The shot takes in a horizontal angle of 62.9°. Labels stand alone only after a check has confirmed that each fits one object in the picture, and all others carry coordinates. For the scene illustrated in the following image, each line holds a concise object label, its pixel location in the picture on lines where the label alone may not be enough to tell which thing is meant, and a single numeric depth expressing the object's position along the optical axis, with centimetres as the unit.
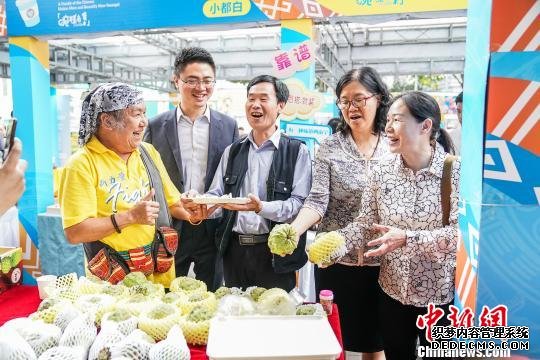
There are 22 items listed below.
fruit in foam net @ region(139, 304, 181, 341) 169
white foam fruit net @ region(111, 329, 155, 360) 148
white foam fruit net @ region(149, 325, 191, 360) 148
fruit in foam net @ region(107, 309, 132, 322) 174
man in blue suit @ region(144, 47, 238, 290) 299
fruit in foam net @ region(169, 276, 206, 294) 205
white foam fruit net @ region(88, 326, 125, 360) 149
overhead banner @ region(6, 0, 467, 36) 407
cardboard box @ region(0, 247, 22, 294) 238
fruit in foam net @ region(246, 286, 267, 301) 199
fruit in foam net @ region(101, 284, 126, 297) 199
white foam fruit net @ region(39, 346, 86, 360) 143
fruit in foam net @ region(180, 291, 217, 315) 186
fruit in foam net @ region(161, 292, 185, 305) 190
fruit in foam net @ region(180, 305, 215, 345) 170
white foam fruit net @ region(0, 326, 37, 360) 144
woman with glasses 246
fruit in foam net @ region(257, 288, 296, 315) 178
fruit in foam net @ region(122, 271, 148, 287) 207
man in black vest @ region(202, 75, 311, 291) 267
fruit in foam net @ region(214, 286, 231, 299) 200
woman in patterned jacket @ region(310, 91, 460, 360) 202
